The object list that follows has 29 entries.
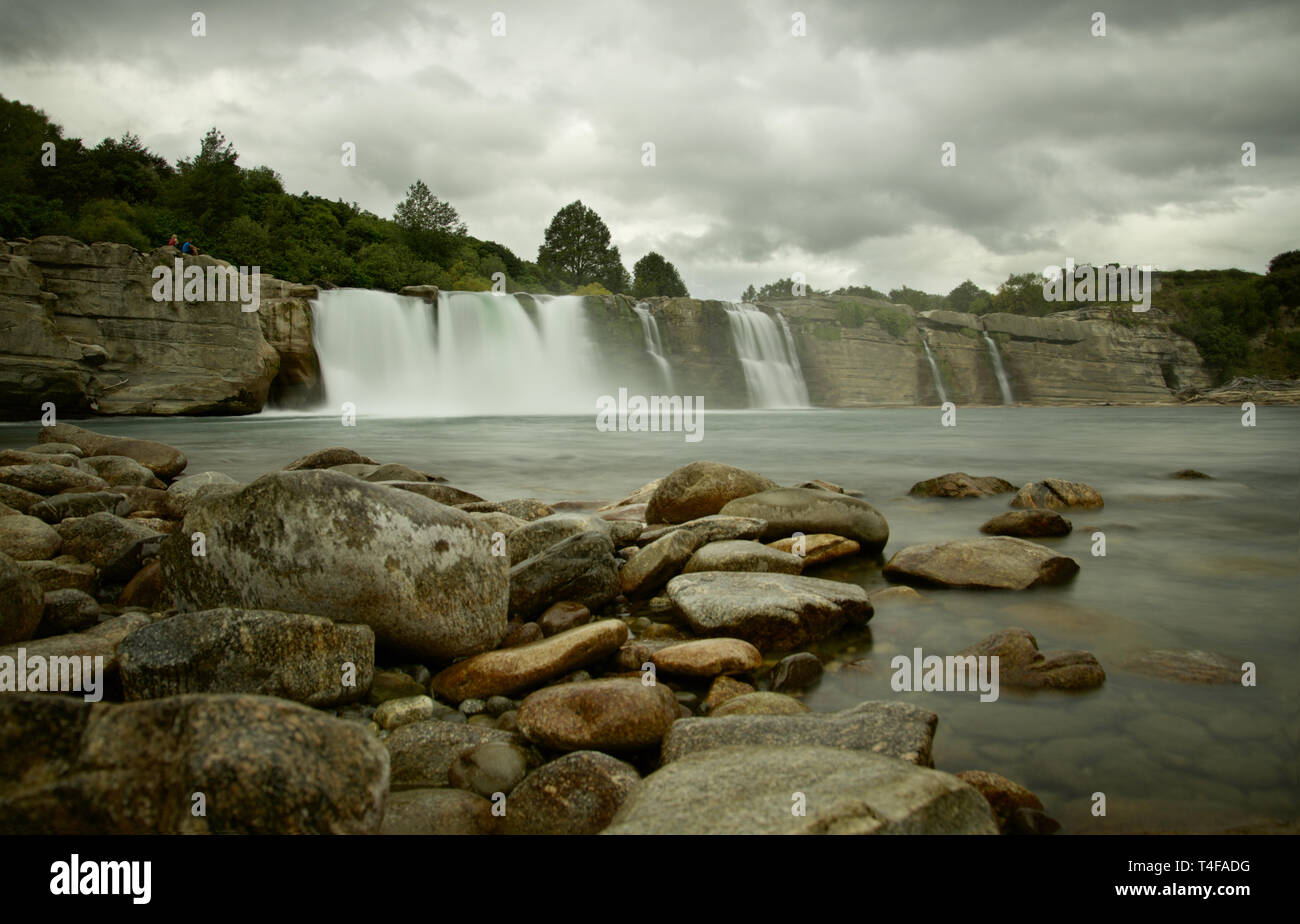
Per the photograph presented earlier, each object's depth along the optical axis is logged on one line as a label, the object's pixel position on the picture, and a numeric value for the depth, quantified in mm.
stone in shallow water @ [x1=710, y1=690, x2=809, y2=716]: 3863
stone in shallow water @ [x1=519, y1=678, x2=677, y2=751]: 3557
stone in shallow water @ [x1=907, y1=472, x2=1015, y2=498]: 11648
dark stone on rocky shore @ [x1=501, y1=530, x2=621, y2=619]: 5387
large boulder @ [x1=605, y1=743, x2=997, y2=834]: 2344
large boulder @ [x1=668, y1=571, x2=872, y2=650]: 5000
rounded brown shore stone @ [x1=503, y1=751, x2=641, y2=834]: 3012
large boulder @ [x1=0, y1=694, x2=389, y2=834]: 2051
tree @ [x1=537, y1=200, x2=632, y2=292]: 97062
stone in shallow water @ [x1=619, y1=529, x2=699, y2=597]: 6207
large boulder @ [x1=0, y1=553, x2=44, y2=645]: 4117
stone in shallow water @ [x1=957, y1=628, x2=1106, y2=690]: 4402
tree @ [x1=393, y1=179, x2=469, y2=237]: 74938
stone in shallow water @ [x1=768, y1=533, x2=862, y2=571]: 7203
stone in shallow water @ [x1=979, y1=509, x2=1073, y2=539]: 8508
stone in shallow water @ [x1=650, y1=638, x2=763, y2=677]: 4438
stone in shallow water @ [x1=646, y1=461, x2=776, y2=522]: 8625
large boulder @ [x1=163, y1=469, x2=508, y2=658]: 3922
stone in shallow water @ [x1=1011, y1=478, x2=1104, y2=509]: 10391
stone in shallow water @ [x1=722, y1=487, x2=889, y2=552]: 7727
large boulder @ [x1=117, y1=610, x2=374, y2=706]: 3418
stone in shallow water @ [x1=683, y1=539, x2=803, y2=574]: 6262
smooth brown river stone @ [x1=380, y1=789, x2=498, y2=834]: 2934
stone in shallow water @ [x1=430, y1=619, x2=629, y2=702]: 4152
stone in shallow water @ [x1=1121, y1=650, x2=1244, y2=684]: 4543
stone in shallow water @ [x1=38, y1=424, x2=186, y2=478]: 12836
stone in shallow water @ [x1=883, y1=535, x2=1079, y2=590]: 6383
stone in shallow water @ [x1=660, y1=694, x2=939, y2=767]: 3287
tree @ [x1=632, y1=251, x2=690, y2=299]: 97688
